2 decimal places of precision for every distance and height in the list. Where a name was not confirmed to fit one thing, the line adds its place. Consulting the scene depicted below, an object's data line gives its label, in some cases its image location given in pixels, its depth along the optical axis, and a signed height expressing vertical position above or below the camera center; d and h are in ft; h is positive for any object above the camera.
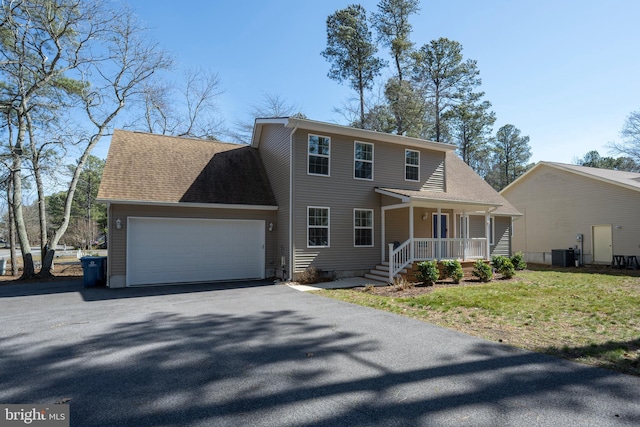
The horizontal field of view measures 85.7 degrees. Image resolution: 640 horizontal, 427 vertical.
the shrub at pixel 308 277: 37.32 -5.46
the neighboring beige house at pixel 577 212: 55.42 +2.70
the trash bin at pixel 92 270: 35.50 -4.50
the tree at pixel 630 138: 90.58 +23.66
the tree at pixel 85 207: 107.96 +7.59
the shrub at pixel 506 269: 40.32 -4.98
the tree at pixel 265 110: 79.26 +26.85
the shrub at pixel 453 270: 37.04 -4.69
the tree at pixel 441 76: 80.33 +35.79
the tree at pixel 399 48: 74.08 +39.30
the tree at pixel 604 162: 121.90 +24.59
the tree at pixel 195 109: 71.72 +25.21
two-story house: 36.42 +2.48
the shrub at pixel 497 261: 41.14 -4.19
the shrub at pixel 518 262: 45.57 -4.66
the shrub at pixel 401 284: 32.78 -5.63
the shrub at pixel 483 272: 38.37 -5.03
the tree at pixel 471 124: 84.84 +27.49
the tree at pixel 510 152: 122.72 +26.62
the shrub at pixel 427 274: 35.22 -4.81
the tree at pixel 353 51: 74.13 +38.74
